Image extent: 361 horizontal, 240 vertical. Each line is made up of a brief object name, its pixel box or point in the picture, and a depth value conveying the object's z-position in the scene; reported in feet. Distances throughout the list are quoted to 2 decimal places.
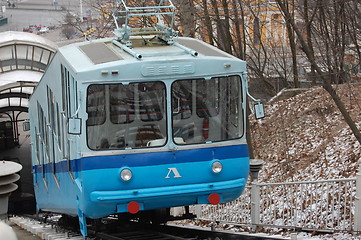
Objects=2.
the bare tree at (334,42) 64.99
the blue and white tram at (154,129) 44.85
